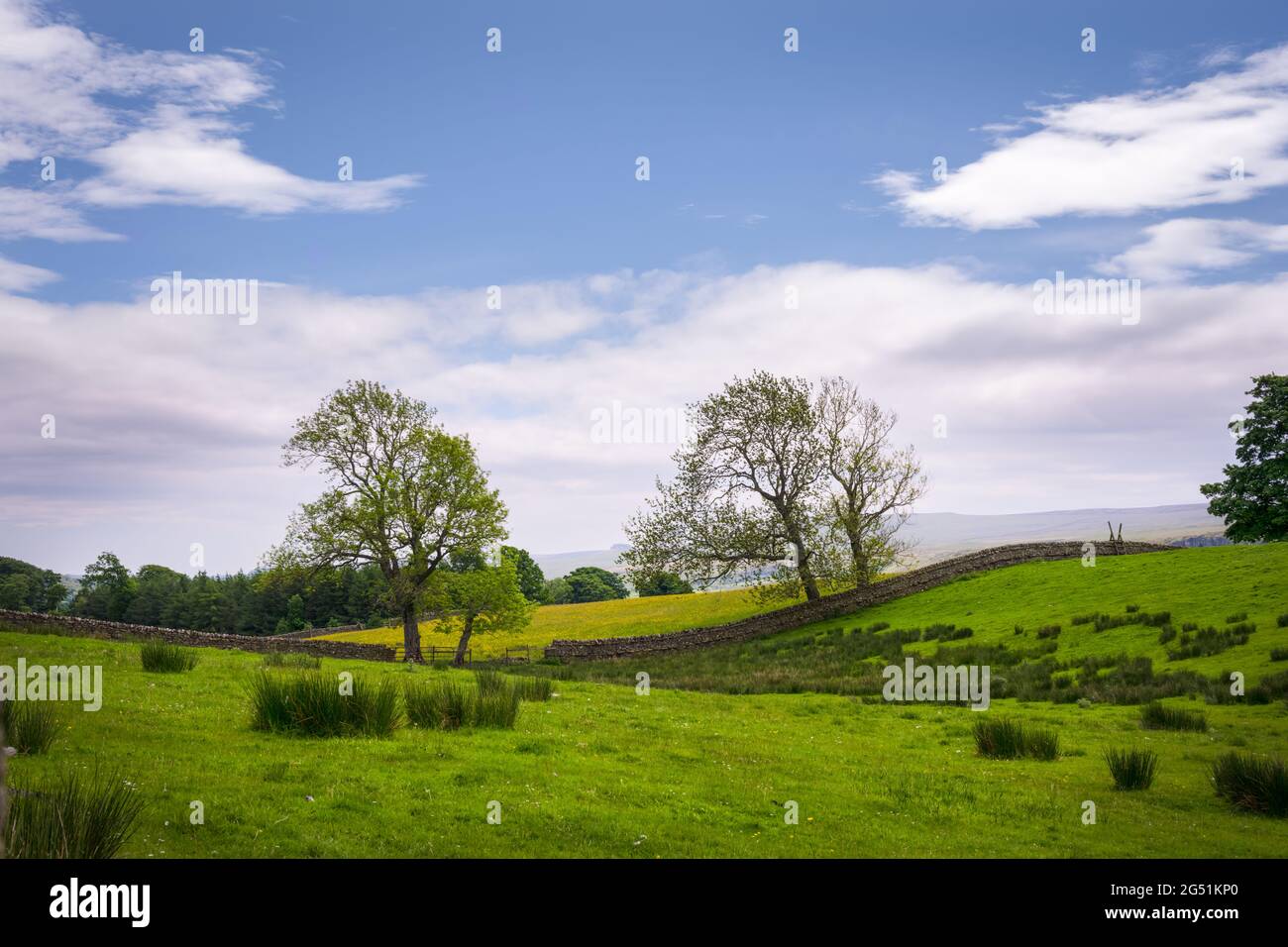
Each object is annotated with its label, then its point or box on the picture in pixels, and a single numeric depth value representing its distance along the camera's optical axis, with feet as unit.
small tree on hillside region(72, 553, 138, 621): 361.51
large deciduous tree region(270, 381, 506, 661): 157.07
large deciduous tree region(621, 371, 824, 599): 190.29
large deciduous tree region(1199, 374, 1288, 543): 183.93
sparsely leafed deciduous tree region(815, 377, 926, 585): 190.19
